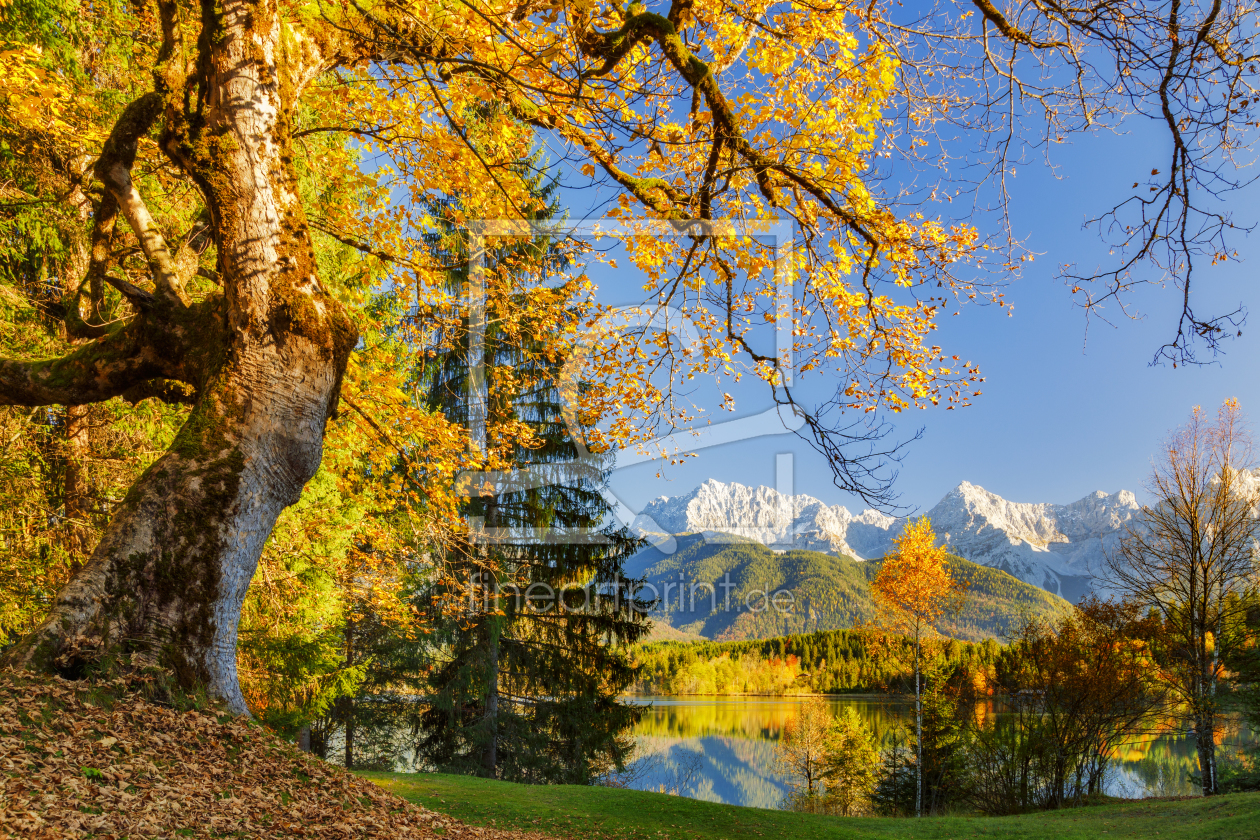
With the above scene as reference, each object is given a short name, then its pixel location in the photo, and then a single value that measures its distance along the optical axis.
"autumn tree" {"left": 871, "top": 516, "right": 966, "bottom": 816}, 16.70
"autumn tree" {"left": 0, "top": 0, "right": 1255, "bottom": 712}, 2.90
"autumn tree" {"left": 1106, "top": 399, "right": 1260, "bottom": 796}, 13.31
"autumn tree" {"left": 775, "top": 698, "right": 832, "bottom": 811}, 18.08
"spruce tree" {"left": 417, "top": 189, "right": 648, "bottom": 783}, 12.81
